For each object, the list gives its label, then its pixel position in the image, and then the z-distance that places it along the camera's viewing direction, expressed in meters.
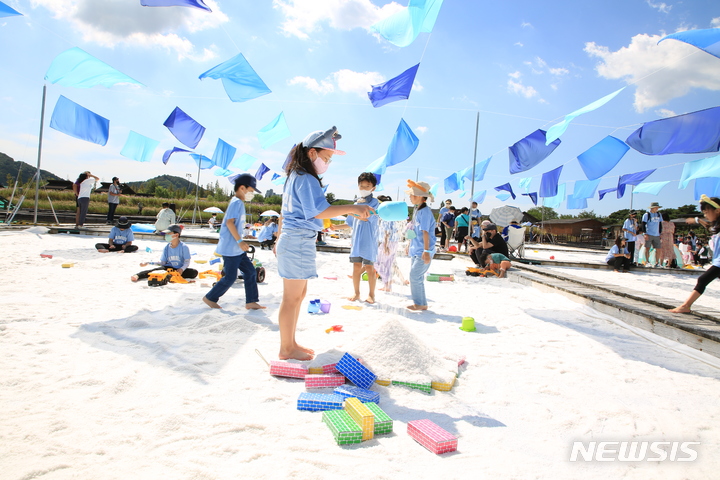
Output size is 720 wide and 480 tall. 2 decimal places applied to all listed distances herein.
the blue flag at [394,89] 6.48
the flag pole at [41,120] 10.79
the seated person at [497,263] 8.35
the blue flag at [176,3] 4.64
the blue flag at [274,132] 9.23
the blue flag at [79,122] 7.80
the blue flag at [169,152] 13.42
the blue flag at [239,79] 6.46
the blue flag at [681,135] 4.95
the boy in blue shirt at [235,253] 4.32
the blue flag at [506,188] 15.85
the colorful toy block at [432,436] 1.83
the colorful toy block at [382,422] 1.98
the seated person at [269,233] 10.79
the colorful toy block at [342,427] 1.86
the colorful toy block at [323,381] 2.50
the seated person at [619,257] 10.50
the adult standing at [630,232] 11.51
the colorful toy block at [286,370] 2.62
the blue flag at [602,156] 6.70
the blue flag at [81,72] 6.26
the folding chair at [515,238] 10.76
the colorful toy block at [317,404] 2.18
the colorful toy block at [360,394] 2.30
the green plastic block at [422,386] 2.56
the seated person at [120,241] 8.50
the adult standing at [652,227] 10.98
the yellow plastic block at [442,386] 2.56
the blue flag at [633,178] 11.77
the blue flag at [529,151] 7.26
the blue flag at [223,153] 12.20
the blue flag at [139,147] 10.81
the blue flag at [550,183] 10.61
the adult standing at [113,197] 13.88
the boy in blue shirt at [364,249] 5.13
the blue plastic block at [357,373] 2.52
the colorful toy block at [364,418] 1.93
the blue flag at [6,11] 5.02
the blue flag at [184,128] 8.95
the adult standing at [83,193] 11.77
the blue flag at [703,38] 4.18
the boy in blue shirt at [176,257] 5.96
